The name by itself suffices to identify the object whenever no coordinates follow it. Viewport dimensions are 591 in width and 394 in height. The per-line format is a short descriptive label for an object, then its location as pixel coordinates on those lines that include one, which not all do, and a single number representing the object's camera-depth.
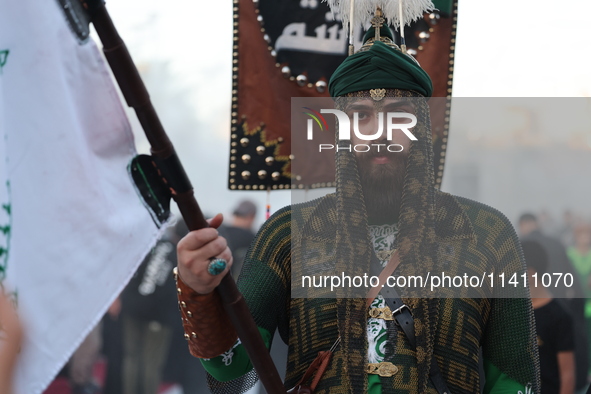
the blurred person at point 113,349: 9.81
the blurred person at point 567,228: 10.46
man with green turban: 5.00
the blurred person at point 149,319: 9.60
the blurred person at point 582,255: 9.97
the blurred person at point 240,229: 9.50
